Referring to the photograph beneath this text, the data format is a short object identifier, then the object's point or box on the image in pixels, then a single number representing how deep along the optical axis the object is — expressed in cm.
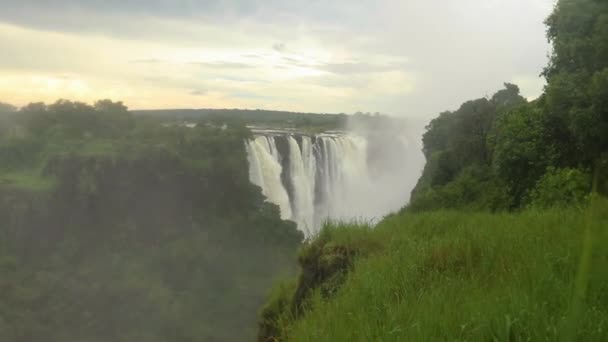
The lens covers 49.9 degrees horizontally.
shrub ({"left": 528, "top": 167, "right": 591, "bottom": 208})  980
